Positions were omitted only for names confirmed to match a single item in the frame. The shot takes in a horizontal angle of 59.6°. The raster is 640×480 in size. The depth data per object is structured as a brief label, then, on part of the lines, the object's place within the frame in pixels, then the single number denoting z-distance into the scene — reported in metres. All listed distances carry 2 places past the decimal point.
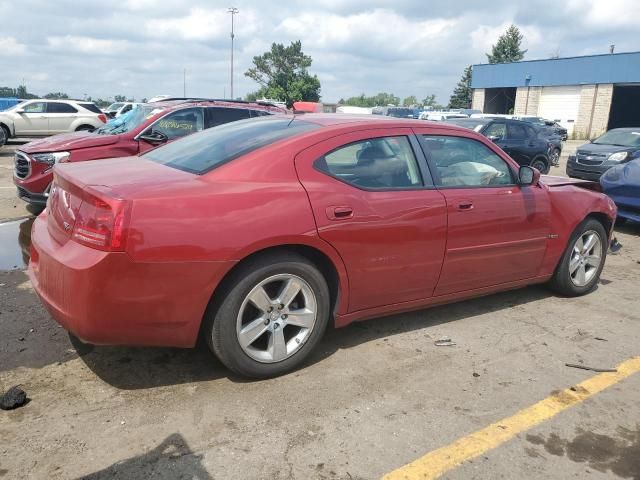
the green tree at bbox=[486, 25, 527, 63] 82.00
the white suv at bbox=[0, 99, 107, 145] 19.09
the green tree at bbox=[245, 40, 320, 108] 83.38
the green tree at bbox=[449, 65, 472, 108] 83.50
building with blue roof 39.34
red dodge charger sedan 2.86
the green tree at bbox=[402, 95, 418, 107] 119.75
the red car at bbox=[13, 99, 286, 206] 7.25
